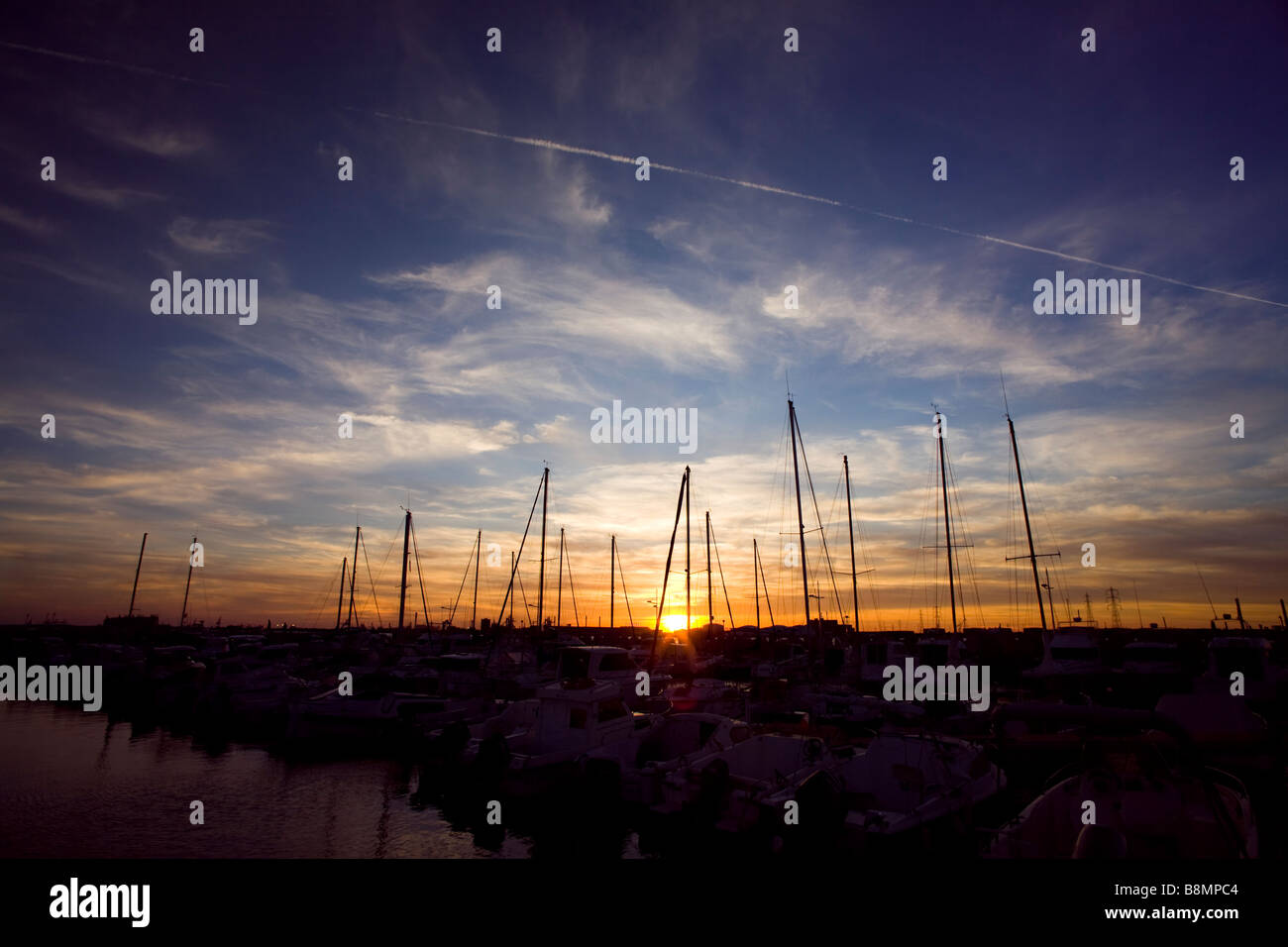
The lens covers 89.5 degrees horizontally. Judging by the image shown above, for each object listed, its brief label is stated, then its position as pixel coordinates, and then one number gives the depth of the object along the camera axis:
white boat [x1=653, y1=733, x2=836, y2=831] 13.51
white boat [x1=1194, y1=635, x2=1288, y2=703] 25.48
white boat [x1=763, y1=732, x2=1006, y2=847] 11.88
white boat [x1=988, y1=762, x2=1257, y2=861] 9.88
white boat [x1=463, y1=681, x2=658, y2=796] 18.30
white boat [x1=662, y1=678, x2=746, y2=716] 31.73
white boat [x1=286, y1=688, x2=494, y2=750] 27.75
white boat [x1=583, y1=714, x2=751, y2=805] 16.34
